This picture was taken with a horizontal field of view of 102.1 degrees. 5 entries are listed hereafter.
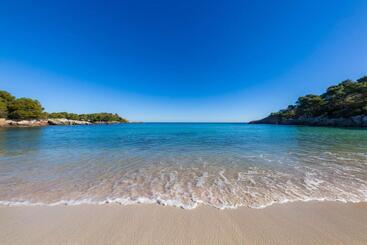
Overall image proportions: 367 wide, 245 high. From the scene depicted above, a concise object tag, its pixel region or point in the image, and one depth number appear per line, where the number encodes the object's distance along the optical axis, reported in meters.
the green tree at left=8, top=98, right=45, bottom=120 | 51.25
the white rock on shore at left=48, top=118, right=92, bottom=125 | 63.50
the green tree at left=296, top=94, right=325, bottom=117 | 57.90
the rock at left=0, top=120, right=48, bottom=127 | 47.42
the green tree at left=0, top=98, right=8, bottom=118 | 47.94
